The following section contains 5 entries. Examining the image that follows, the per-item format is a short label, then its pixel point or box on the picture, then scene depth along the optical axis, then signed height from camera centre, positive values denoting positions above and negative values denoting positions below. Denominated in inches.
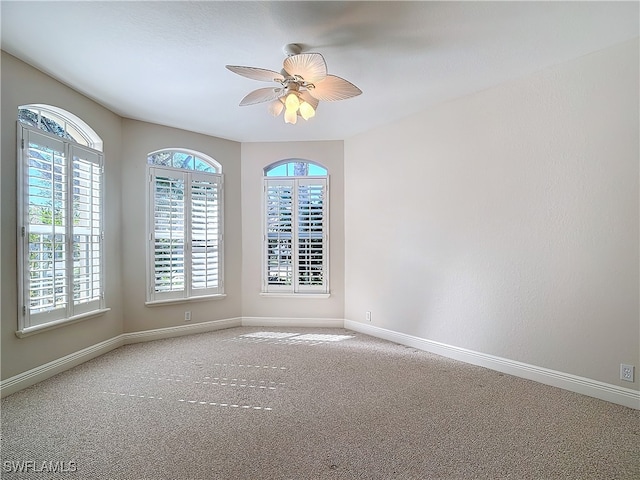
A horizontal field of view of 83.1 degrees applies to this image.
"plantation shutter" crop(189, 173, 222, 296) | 196.7 +4.4
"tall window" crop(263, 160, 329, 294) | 212.4 +4.5
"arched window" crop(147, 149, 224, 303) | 184.7 +8.5
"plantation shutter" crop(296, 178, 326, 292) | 212.2 +3.3
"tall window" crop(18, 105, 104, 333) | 122.9 +9.1
